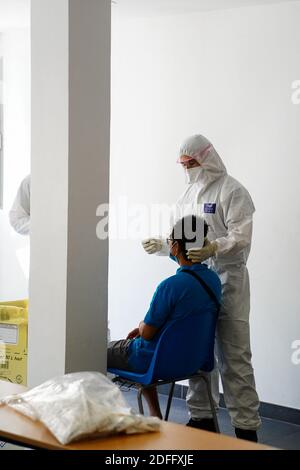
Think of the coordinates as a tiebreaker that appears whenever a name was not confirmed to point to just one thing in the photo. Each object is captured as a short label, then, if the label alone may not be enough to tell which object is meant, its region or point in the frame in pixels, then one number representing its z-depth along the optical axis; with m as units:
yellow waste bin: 3.62
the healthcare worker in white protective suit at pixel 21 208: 4.29
